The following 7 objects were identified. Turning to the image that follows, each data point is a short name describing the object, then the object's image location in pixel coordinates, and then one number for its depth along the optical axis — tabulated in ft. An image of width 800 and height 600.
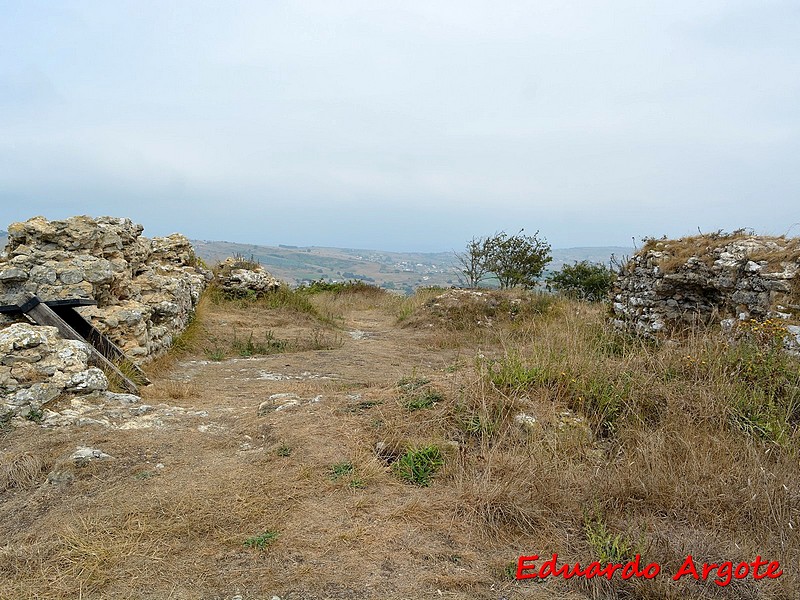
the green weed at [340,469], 11.78
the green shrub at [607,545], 8.70
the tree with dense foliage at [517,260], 64.02
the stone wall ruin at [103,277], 23.39
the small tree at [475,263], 67.21
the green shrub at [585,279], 59.57
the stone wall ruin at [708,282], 20.84
